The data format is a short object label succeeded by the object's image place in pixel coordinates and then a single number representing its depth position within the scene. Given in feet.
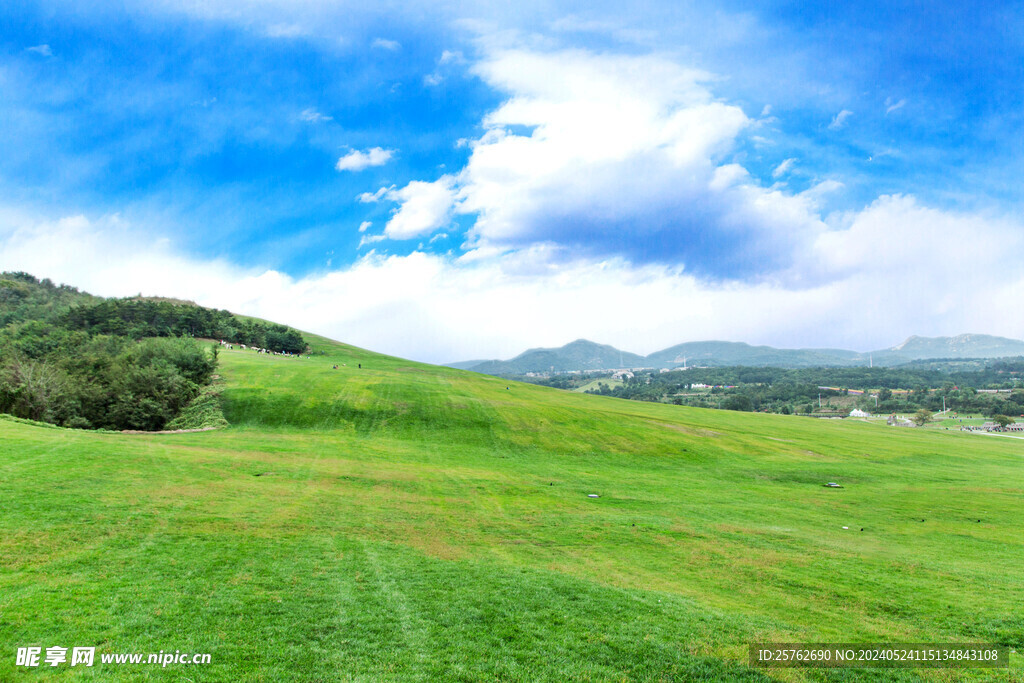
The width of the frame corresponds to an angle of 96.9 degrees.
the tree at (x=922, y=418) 488.02
